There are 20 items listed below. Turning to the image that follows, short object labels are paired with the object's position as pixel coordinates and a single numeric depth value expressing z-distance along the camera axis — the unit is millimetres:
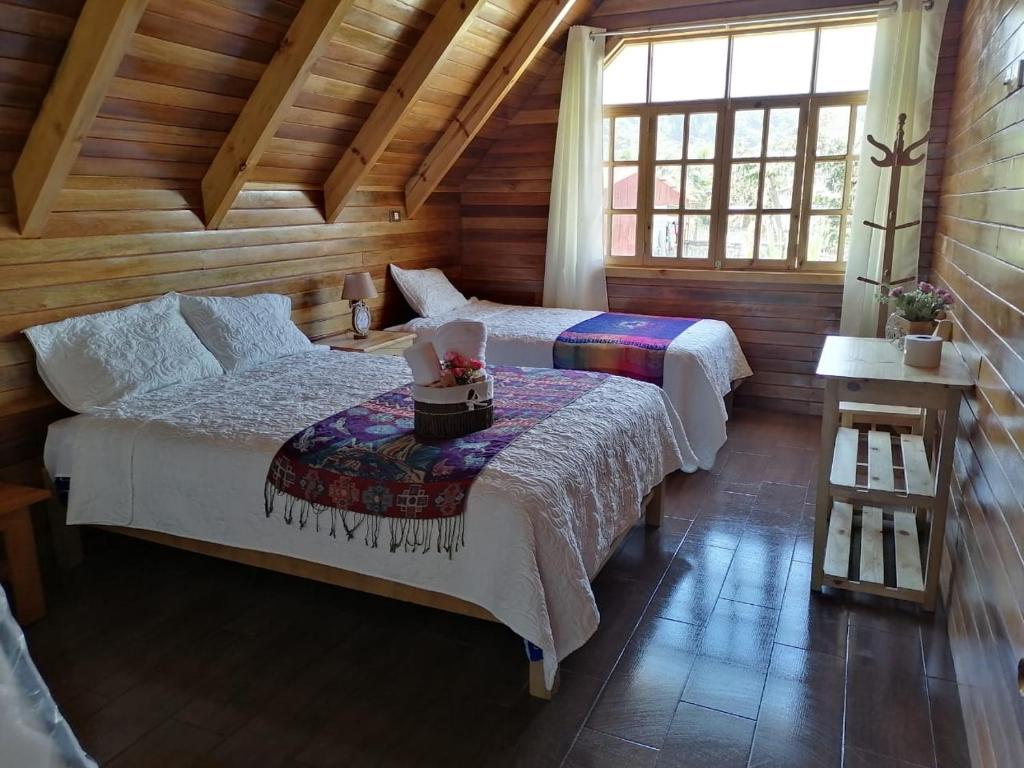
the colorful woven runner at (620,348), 3865
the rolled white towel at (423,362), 2379
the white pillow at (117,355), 2717
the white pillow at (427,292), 4809
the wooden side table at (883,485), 2381
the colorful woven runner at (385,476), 2061
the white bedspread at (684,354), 3760
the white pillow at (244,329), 3258
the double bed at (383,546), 1982
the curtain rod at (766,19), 4098
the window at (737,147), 4461
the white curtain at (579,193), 4840
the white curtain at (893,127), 4020
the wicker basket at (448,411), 2348
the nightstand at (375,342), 3996
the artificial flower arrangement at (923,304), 2664
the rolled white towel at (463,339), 2553
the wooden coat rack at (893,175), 3611
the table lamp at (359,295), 4191
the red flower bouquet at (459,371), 2396
